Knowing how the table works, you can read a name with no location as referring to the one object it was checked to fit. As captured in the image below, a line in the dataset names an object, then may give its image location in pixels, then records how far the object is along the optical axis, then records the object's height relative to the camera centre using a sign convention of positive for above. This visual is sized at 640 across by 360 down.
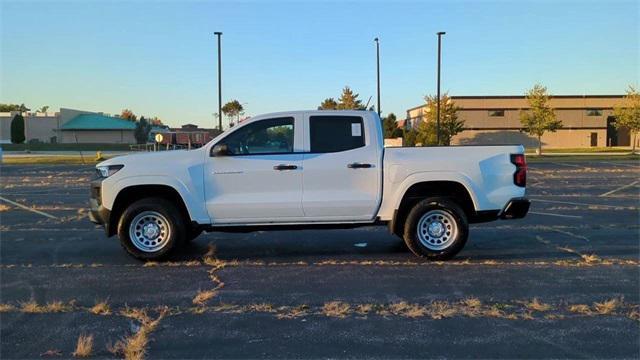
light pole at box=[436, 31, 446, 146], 33.19 +3.71
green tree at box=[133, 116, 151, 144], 83.38 +2.93
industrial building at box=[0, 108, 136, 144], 85.50 +3.37
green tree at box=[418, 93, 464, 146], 48.33 +2.40
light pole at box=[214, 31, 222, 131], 31.52 +4.23
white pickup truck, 7.10 -0.45
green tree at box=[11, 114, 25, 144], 78.49 +3.20
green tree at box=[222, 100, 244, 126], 90.89 +6.93
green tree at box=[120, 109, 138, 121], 123.39 +8.58
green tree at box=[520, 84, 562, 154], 47.62 +2.79
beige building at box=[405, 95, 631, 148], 65.94 +3.45
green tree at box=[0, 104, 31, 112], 134.14 +11.16
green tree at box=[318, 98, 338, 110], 50.81 +4.41
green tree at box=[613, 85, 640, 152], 48.78 +3.13
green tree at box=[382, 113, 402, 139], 52.46 +2.26
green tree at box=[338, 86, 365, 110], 44.29 +4.06
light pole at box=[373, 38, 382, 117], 34.97 +5.89
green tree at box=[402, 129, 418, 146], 47.53 +1.11
